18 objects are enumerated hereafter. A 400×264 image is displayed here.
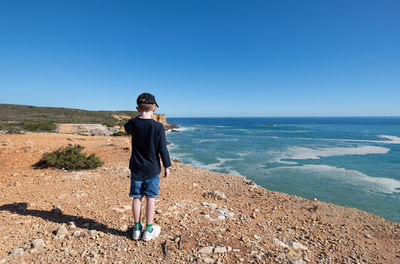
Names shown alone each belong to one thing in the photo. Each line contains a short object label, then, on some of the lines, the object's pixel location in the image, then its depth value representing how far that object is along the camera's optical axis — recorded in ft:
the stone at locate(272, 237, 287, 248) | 11.28
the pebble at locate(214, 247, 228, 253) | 9.64
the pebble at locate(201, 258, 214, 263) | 8.88
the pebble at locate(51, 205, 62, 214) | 12.89
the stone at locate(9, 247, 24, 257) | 8.45
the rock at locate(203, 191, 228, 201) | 18.71
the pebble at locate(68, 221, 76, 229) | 10.83
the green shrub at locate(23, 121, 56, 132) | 74.33
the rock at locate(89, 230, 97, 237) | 10.12
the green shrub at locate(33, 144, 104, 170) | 24.49
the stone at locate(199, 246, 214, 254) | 9.51
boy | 9.05
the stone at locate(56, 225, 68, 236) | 10.14
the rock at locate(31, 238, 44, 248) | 9.10
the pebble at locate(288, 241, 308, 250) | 11.30
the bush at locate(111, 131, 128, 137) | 77.77
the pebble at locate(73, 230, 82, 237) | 10.14
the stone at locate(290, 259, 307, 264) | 9.51
